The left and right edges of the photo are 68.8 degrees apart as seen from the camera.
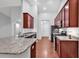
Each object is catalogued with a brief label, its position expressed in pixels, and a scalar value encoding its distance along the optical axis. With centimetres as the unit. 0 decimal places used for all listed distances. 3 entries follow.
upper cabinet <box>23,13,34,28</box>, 320
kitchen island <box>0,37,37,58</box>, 87
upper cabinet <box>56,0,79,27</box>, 203
